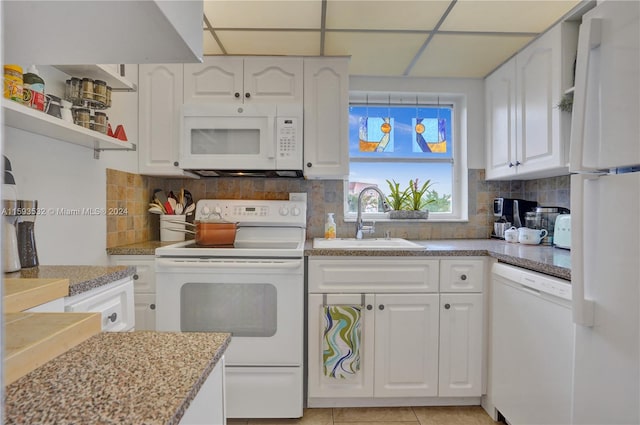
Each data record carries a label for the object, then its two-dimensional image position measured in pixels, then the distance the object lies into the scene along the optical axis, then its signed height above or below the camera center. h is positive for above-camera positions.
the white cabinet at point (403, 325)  1.85 -0.63
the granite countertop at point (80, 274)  1.04 -0.22
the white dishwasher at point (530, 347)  1.31 -0.59
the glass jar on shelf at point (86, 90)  1.49 +0.50
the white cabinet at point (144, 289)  1.89 -0.45
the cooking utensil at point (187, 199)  2.37 +0.06
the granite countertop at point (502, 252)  1.40 -0.22
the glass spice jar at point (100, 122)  1.54 +0.38
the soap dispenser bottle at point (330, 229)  2.35 -0.14
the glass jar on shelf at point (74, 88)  1.50 +0.51
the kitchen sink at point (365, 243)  2.15 -0.22
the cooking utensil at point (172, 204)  2.29 +0.02
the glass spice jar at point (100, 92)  1.52 +0.51
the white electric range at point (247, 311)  1.78 -0.53
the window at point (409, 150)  2.60 +0.44
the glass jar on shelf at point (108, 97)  1.57 +0.50
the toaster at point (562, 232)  1.80 -0.12
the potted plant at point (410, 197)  2.55 +0.08
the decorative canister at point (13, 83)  1.07 +0.38
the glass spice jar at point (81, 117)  1.49 +0.38
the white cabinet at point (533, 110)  1.72 +0.57
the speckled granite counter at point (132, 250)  1.89 -0.23
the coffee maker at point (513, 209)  2.31 +0.00
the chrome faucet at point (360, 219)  2.35 -0.07
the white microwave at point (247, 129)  2.09 +0.45
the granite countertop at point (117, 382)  0.44 -0.26
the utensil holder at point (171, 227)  2.23 -0.13
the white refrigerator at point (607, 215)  0.91 -0.02
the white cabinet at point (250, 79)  2.16 +0.80
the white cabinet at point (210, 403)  0.55 -0.34
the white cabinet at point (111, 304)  1.04 -0.32
